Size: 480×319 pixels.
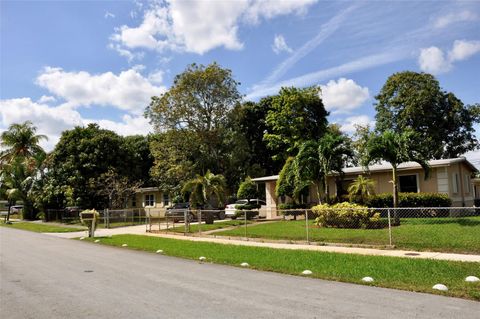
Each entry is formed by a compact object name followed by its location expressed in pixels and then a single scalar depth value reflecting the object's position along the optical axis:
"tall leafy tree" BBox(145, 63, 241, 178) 37.59
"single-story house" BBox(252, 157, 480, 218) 22.72
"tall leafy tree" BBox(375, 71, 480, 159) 37.88
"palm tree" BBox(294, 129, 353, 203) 22.11
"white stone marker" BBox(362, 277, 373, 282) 8.60
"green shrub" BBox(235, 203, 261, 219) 28.85
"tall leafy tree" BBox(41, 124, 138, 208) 37.34
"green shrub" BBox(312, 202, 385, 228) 17.97
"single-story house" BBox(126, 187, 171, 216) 43.56
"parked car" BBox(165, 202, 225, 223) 26.18
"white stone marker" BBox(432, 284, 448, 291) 7.60
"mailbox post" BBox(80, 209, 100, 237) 22.14
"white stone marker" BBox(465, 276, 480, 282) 8.19
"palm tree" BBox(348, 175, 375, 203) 23.36
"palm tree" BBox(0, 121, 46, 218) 45.69
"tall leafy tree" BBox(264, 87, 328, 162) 37.97
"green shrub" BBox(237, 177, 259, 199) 36.59
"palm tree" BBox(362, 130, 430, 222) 18.67
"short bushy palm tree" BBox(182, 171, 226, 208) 25.84
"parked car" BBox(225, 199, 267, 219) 32.69
